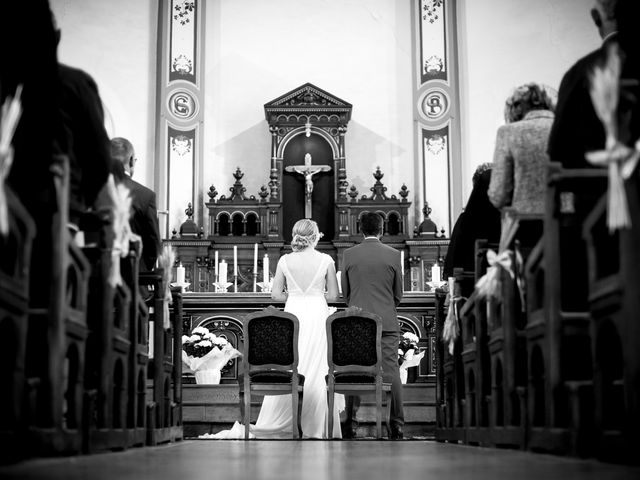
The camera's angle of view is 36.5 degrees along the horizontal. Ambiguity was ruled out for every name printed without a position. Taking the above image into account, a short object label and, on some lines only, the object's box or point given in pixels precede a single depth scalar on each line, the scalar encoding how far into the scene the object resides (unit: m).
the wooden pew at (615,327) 2.57
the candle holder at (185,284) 10.32
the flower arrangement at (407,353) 7.98
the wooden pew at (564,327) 3.09
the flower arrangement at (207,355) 7.88
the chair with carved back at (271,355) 6.64
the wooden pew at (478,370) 4.57
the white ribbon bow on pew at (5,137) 2.47
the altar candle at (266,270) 9.74
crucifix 11.58
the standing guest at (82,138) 3.72
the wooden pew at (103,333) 3.94
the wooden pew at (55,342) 3.08
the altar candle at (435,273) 10.02
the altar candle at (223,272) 9.98
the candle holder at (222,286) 10.17
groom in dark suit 6.97
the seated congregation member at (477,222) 5.36
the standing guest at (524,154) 4.29
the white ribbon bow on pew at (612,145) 2.57
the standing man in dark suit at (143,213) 5.37
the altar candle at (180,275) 9.63
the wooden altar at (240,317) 8.92
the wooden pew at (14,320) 2.81
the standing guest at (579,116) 3.38
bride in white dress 7.02
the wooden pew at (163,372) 5.16
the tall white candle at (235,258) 10.11
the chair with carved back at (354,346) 6.63
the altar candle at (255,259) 10.40
